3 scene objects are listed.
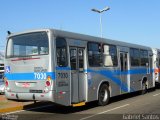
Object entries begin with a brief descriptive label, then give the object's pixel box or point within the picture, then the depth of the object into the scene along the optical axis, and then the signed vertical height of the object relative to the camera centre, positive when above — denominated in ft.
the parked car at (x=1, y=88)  78.02 -5.04
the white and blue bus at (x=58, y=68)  40.57 -0.27
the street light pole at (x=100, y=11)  110.40 +17.80
